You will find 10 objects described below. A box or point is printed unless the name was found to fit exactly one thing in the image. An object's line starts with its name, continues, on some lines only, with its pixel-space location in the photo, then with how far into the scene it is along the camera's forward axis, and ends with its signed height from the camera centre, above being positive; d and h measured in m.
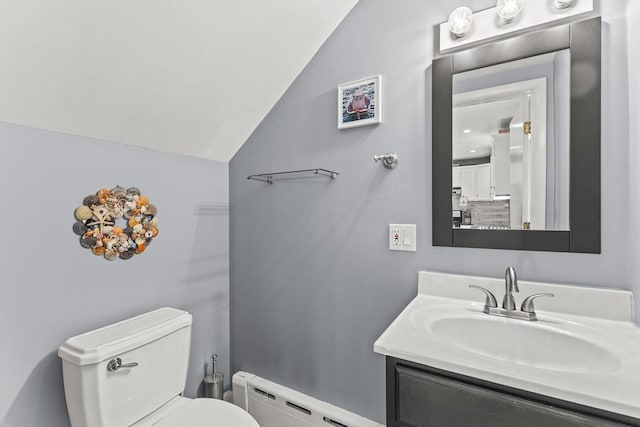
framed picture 1.41 +0.49
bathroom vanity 0.67 -0.38
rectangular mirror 1.05 +0.24
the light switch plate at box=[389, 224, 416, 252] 1.35 -0.12
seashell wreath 1.31 -0.05
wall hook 1.36 +0.22
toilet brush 1.74 -0.96
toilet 1.13 -0.65
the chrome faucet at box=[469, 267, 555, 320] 1.04 -0.32
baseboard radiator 1.50 -1.00
